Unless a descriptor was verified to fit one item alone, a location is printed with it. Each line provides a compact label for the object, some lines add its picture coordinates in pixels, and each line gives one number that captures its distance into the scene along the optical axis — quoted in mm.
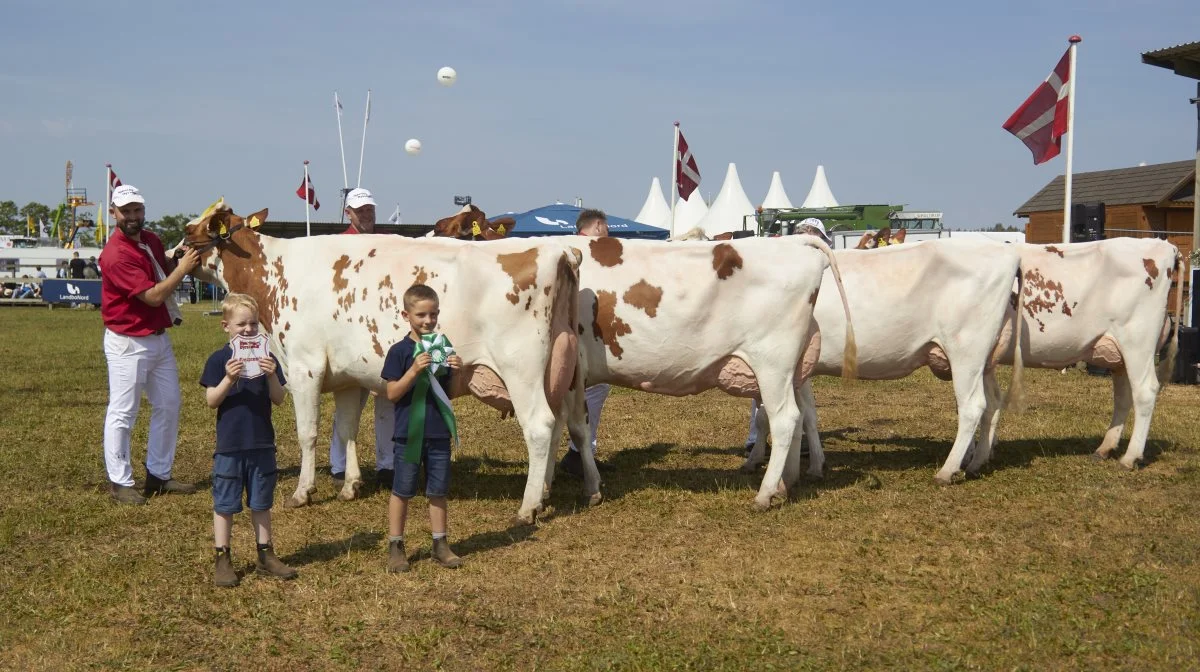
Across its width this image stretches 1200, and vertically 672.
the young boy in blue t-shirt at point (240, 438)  5570
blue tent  26766
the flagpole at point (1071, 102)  14016
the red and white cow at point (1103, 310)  8766
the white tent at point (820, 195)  54000
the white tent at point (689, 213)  53656
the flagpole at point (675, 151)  20536
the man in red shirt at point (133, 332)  7543
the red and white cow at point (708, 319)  7344
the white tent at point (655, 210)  57312
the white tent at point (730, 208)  50094
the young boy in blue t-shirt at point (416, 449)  5805
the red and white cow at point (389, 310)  6941
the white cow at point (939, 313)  8219
